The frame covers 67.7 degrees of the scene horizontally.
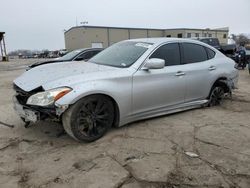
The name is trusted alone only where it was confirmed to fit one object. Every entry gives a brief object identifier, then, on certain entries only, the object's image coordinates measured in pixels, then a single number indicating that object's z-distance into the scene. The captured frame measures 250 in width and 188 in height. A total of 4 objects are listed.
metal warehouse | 28.82
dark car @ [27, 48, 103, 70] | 6.32
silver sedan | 2.59
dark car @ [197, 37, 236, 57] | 12.61
